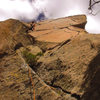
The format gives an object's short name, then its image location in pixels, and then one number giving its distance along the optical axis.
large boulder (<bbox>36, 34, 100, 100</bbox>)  5.40
